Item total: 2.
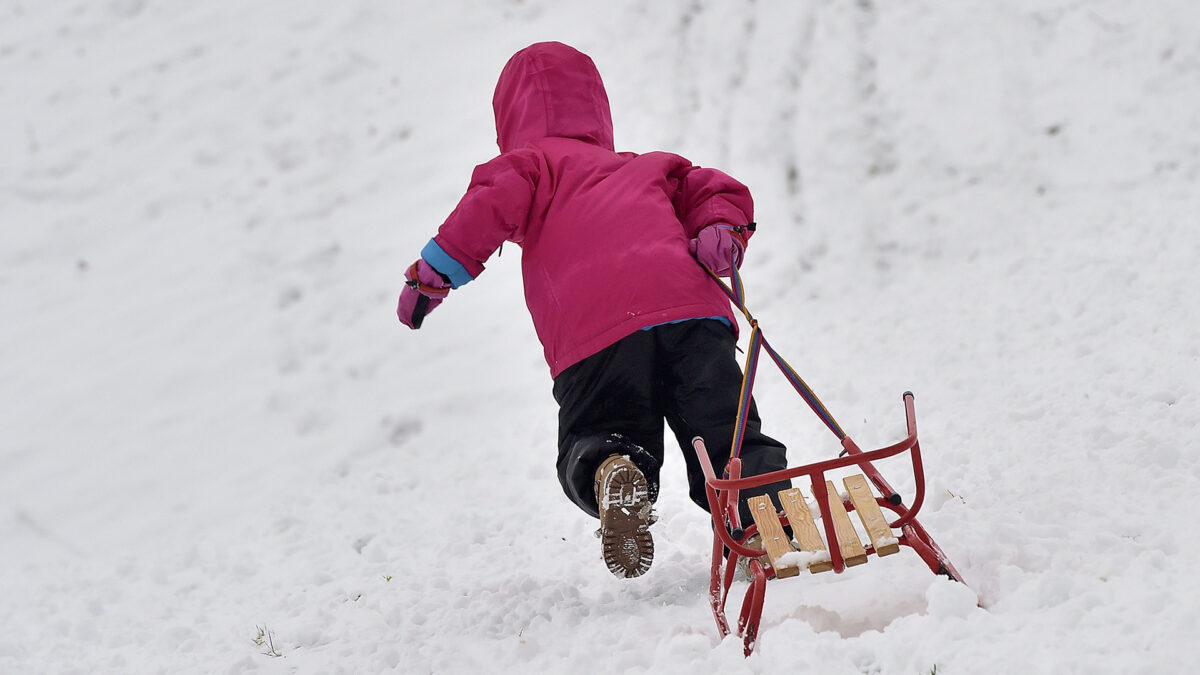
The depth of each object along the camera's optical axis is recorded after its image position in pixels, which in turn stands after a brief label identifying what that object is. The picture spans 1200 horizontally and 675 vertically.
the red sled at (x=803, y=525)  9.82
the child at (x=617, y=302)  10.16
